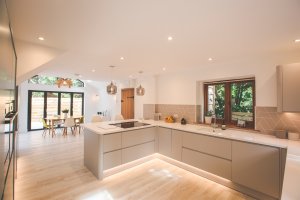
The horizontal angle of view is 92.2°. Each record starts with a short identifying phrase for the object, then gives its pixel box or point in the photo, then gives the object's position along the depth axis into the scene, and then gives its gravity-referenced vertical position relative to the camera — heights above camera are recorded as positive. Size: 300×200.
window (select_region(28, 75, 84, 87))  6.77 +0.98
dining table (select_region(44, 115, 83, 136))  5.94 -0.83
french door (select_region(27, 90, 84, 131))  6.69 -0.19
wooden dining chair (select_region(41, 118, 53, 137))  5.81 -1.00
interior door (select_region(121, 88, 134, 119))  6.02 -0.10
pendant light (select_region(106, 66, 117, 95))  3.44 +0.28
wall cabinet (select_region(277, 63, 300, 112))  2.20 +0.22
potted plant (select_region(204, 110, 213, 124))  3.65 -0.38
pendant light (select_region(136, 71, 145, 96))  3.84 +0.27
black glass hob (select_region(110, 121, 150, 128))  3.36 -0.58
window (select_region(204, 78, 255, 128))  3.15 +0.01
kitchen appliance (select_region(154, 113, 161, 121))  4.54 -0.47
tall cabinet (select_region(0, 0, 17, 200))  0.81 +0.02
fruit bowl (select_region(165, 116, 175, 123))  4.09 -0.52
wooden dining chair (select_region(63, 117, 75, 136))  5.86 -0.91
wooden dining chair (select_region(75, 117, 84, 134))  6.64 -0.95
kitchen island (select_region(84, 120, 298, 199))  2.13 -0.96
